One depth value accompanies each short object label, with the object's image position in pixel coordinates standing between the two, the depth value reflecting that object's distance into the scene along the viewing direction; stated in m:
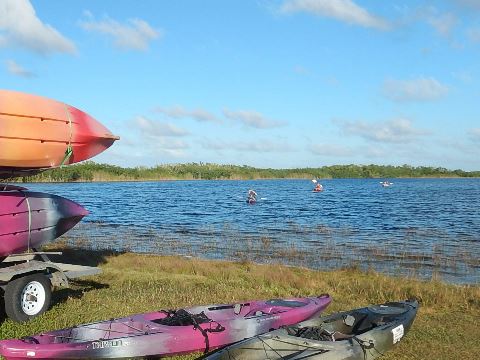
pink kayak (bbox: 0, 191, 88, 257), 9.20
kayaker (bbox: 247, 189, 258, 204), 46.78
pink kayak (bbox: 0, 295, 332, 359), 6.39
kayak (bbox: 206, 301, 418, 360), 6.30
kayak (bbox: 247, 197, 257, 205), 46.78
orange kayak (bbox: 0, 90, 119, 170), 9.55
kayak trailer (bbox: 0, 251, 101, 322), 8.28
